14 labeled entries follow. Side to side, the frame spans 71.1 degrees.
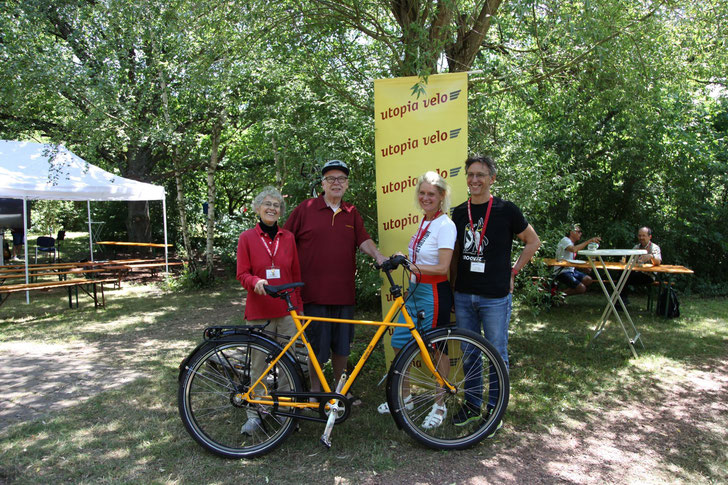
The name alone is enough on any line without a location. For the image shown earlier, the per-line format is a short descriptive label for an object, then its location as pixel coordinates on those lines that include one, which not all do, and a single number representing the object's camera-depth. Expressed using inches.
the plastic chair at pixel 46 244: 567.5
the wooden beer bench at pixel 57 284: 308.2
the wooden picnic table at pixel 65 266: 373.7
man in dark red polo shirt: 139.0
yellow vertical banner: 166.2
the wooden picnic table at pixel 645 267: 274.5
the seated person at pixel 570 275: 314.5
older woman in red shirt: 134.8
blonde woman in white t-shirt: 130.8
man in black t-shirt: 133.2
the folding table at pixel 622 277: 195.8
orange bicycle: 124.6
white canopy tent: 343.6
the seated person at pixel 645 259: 297.7
